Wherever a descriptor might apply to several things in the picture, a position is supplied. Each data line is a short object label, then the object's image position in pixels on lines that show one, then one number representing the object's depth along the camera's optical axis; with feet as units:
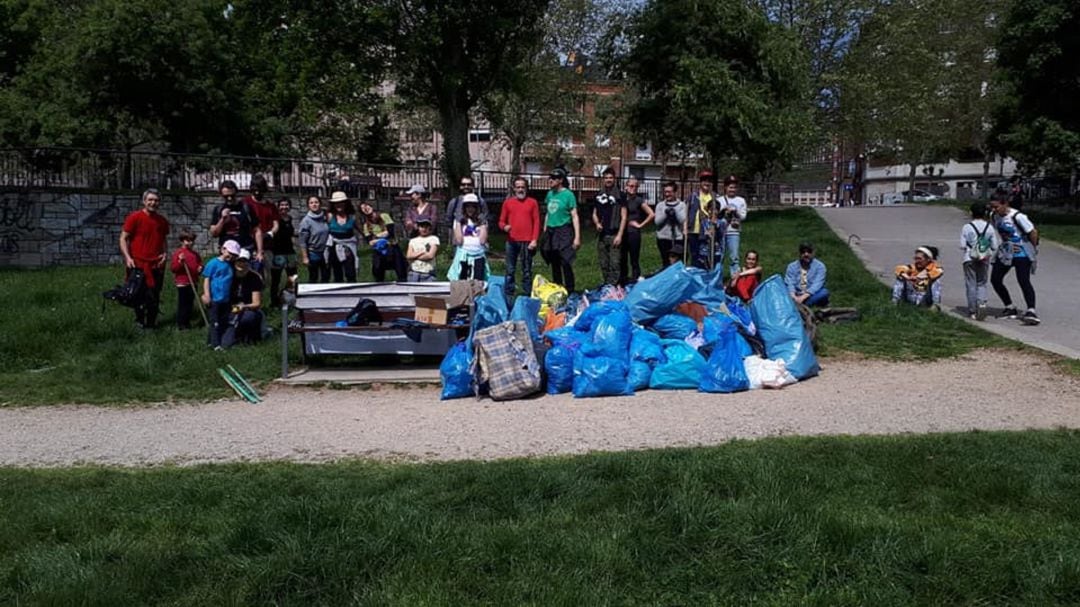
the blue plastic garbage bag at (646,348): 24.97
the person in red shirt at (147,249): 33.27
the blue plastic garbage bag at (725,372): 24.00
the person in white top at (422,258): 33.99
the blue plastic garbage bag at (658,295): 26.94
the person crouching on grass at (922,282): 36.55
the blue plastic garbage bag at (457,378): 24.32
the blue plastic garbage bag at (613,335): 24.63
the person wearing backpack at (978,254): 34.32
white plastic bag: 24.50
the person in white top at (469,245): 34.19
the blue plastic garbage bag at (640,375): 24.34
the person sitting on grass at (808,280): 35.78
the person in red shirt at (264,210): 35.14
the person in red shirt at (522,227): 35.21
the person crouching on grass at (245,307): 30.94
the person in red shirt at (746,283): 35.45
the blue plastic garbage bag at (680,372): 24.47
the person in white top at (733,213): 41.11
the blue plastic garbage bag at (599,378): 23.67
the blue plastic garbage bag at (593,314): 26.24
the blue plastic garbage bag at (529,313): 25.93
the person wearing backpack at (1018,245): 34.35
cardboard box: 27.27
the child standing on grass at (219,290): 30.14
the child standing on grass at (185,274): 32.89
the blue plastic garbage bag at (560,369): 24.29
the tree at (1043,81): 79.87
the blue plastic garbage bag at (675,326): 26.68
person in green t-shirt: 35.53
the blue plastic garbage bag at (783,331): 25.72
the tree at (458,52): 71.92
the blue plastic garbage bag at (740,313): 26.96
